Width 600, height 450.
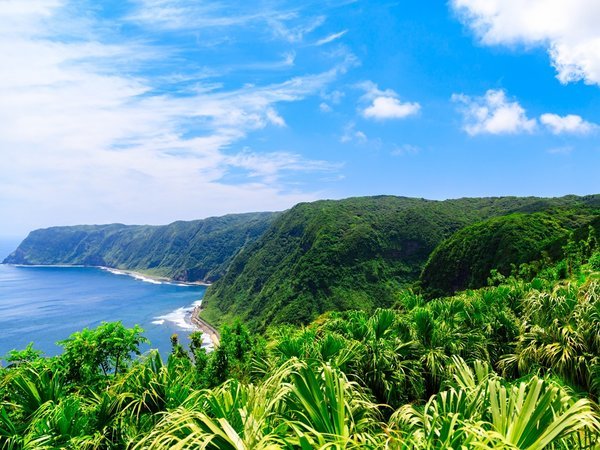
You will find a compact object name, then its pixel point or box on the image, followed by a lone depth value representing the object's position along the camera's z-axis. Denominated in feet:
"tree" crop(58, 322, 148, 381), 44.32
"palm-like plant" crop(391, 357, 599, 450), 10.98
